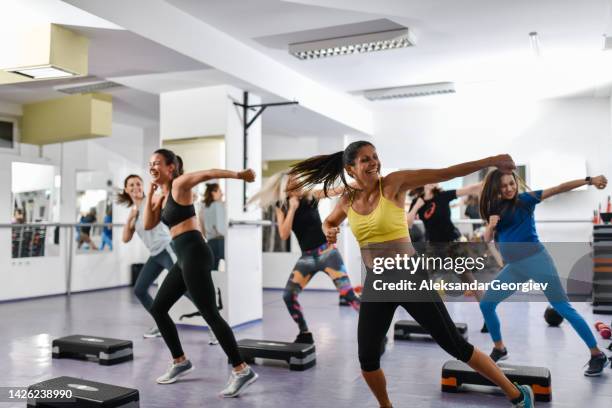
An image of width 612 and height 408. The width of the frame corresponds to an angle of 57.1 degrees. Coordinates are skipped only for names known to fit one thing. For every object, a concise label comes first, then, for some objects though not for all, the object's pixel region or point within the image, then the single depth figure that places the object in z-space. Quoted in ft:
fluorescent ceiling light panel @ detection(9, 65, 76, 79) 14.64
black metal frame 19.86
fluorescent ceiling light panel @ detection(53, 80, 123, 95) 21.35
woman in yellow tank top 8.56
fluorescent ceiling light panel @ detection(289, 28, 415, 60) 17.95
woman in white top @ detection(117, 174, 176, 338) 16.29
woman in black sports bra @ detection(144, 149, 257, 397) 11.45
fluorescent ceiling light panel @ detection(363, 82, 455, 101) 24.95
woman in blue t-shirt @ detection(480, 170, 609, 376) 12.26
